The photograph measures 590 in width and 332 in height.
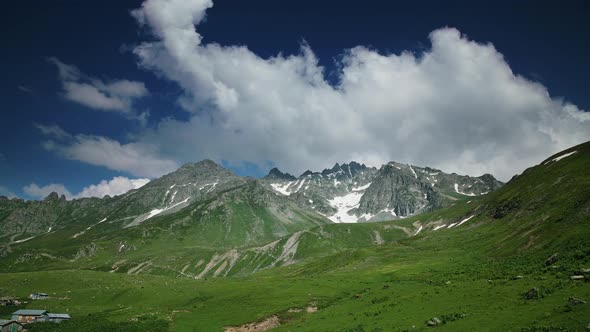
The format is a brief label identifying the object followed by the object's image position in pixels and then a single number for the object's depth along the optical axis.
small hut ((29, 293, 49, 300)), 108.40
